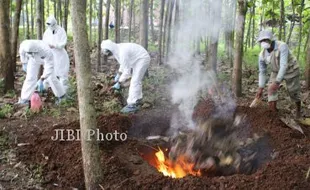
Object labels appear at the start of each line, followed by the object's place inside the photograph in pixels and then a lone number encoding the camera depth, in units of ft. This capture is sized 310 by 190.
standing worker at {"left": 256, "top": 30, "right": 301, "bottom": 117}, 19.99
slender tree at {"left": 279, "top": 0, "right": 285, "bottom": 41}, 36.15
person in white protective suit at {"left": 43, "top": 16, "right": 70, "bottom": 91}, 27.20
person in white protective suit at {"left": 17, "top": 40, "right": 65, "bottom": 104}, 24.45
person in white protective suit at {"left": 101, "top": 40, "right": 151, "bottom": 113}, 23.50
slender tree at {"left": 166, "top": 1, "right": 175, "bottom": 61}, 41.59
